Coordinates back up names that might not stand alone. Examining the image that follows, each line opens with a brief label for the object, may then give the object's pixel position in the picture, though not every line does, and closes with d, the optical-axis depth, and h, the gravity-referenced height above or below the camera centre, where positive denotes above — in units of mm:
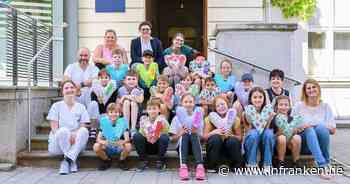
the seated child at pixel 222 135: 7016 -585
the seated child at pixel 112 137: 7191 -616
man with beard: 8156 +295
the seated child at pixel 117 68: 8087 +350
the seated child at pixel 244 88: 7664 +37
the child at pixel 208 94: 7629 -47
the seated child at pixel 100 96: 7809 -72
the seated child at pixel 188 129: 6900 -506
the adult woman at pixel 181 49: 8664 +687
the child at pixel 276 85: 7574 +77
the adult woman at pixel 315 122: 7051 -428
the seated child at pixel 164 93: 7672 -31
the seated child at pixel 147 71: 8242 +305
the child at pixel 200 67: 8297 +368
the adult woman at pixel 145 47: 8820 +721
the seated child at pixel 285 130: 7125 -525
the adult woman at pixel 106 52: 8625 +641
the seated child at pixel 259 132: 7031 -552
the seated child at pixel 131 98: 7523 -99
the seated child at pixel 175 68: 8359 +355
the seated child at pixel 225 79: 7949 +173
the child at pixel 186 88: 7812 +41
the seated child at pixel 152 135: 7160 -588
